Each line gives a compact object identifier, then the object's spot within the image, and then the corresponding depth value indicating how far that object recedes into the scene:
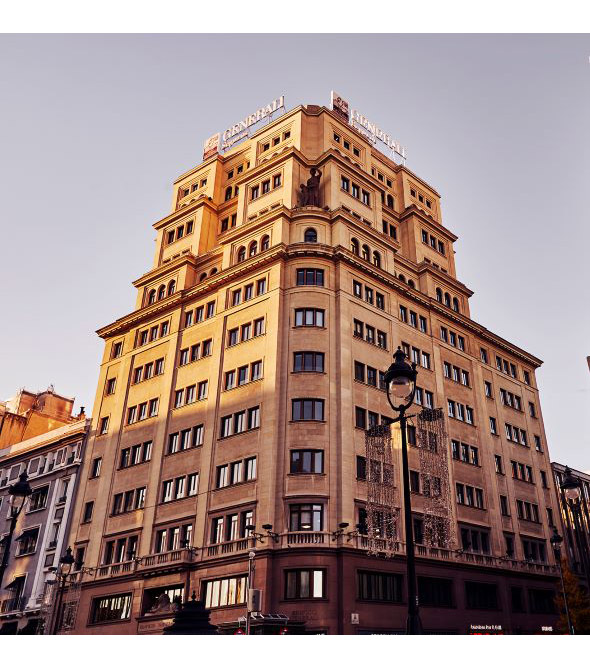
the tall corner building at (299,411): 40.47
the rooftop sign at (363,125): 66.81
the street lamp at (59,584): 44.69
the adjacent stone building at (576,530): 66.62
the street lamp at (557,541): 38.72
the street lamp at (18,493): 26.84
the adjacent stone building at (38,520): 55.09
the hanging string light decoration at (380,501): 40.25
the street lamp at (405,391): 14.56
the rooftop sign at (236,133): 67.62
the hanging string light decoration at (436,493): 43.50
